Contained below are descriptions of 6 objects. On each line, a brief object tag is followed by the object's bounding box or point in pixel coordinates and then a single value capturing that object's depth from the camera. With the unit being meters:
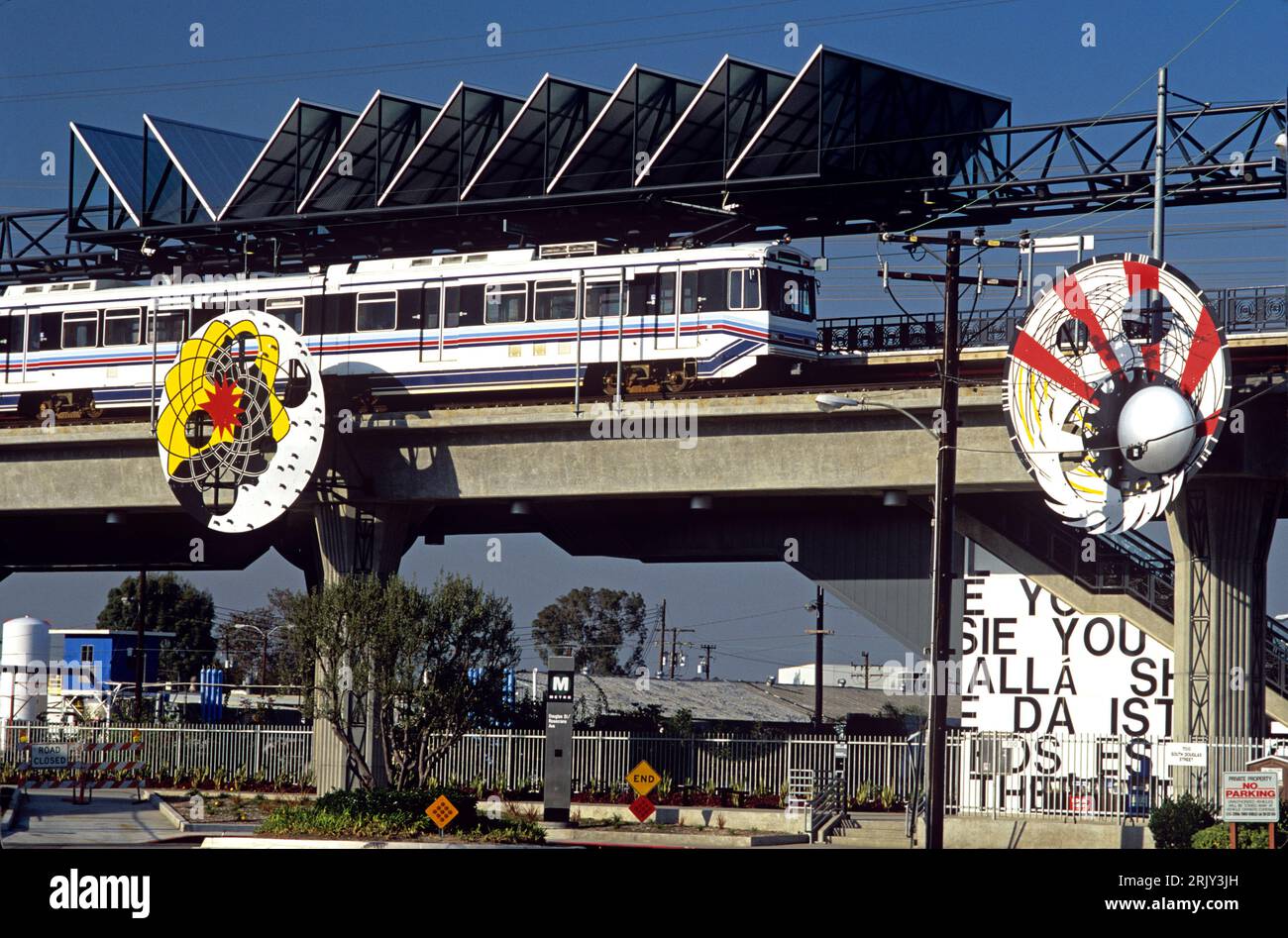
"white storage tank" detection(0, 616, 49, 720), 83.00
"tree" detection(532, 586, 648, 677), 129.00
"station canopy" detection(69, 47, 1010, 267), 47.22
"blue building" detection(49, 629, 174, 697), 89.50
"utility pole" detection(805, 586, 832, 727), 64.88
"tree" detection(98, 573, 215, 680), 117.06
